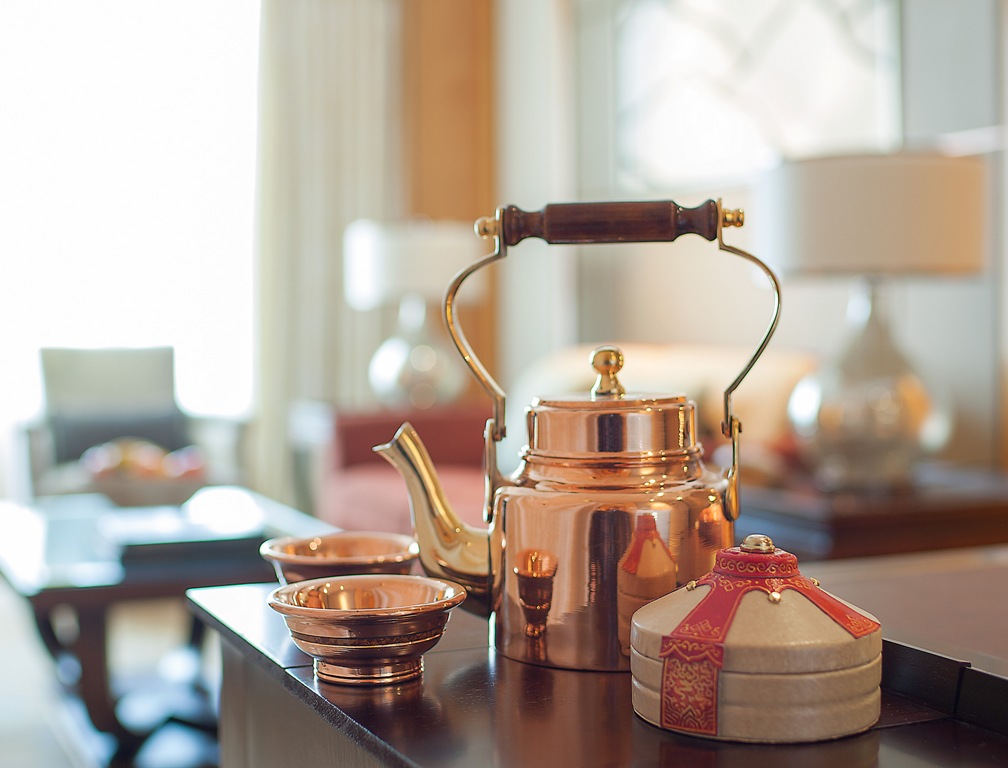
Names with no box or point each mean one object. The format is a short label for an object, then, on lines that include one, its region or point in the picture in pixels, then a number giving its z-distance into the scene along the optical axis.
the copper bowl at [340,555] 0.98
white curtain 5.66
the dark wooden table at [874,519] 2.39
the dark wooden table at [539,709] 0.67
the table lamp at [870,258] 2.42
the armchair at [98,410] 4.57
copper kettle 0.83
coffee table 2.51
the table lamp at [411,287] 4.87
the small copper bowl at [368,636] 0.77
